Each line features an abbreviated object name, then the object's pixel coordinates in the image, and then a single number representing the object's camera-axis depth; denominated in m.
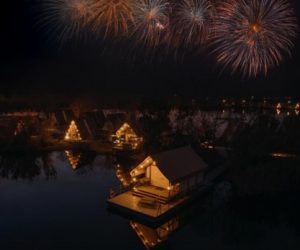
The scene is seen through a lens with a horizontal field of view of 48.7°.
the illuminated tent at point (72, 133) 36.72
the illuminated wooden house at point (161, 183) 18.83
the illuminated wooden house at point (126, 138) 33.41
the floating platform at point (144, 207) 17.59
